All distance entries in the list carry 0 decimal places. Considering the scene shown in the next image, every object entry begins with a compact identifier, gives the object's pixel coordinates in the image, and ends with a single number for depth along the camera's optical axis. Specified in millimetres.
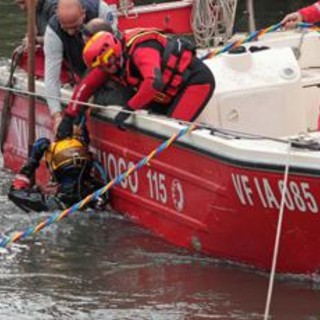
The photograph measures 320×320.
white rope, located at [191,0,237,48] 19687
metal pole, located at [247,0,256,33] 19794
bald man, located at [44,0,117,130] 16344
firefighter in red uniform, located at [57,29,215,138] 14586
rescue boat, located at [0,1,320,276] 12727
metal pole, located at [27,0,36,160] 16531
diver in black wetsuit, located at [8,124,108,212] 15797
